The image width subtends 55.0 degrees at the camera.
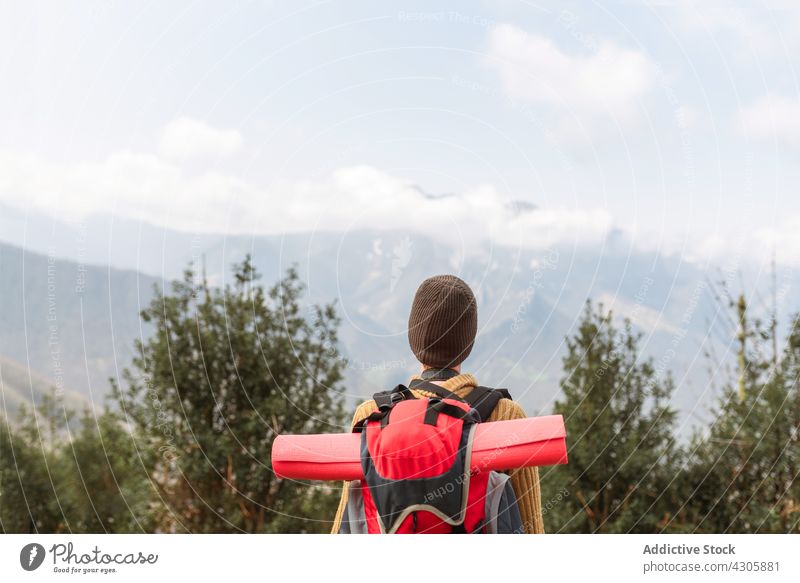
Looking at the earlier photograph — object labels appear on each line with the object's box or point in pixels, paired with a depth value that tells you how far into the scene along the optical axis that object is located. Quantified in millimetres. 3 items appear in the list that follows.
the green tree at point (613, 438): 7527
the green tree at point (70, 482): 9047
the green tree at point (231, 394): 7574
